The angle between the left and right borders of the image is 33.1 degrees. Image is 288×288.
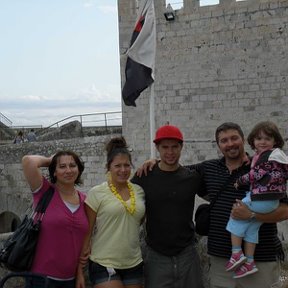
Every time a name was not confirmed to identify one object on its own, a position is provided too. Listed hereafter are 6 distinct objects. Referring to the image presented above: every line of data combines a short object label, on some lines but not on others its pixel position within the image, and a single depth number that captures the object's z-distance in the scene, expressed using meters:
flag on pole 6.69
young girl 3.24
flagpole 6.38
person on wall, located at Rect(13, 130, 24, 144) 19.83
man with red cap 3.46
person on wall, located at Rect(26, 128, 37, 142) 17.95
